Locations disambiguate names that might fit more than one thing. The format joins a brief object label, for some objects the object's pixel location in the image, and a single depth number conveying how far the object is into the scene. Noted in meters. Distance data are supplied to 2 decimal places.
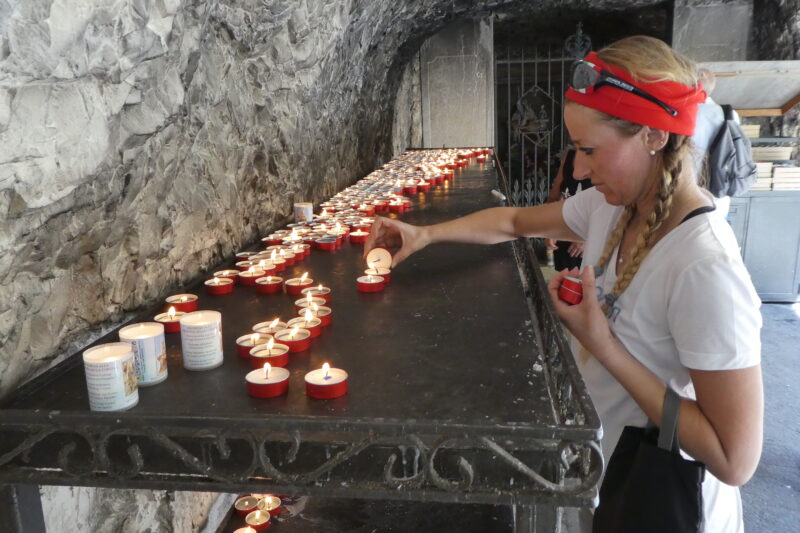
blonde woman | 1.14
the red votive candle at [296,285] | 1.97
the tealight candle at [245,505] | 2.47
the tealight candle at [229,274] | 2.12
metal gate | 9.45
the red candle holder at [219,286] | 2.00
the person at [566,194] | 4.44
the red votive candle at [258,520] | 2.36
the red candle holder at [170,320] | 1.68
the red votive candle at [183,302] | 1.81
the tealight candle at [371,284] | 1.99
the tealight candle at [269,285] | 2.00
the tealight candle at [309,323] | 1.62
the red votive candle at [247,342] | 1.49
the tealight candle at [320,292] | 1.89
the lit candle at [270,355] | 1.42
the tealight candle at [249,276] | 2.10
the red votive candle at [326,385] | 1.26
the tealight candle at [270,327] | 1.59
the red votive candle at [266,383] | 1.27
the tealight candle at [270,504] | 2.46
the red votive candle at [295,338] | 1.50
